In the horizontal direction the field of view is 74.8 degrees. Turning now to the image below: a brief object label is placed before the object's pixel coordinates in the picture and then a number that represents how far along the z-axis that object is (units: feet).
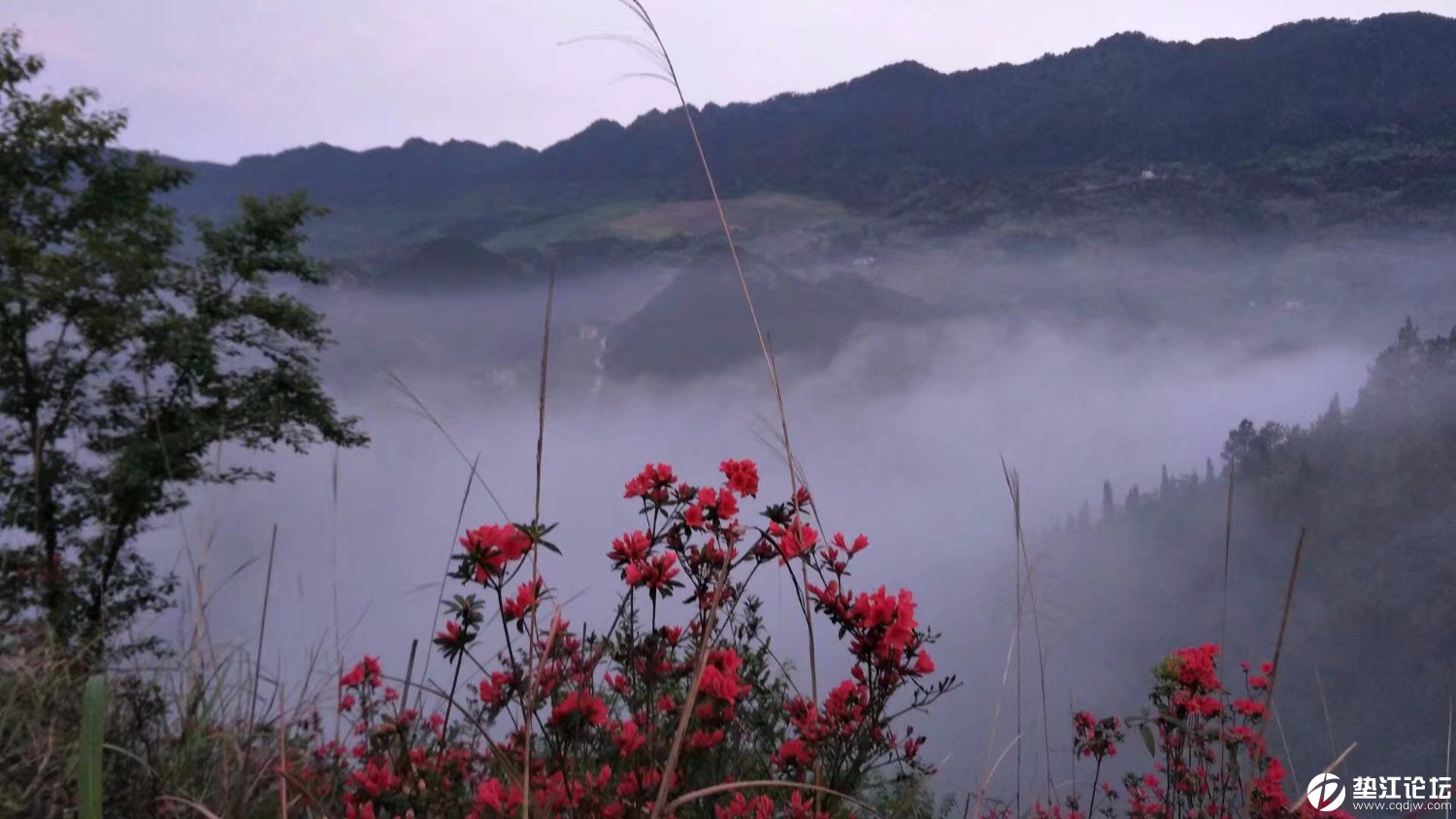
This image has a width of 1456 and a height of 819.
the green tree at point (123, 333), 27.48
